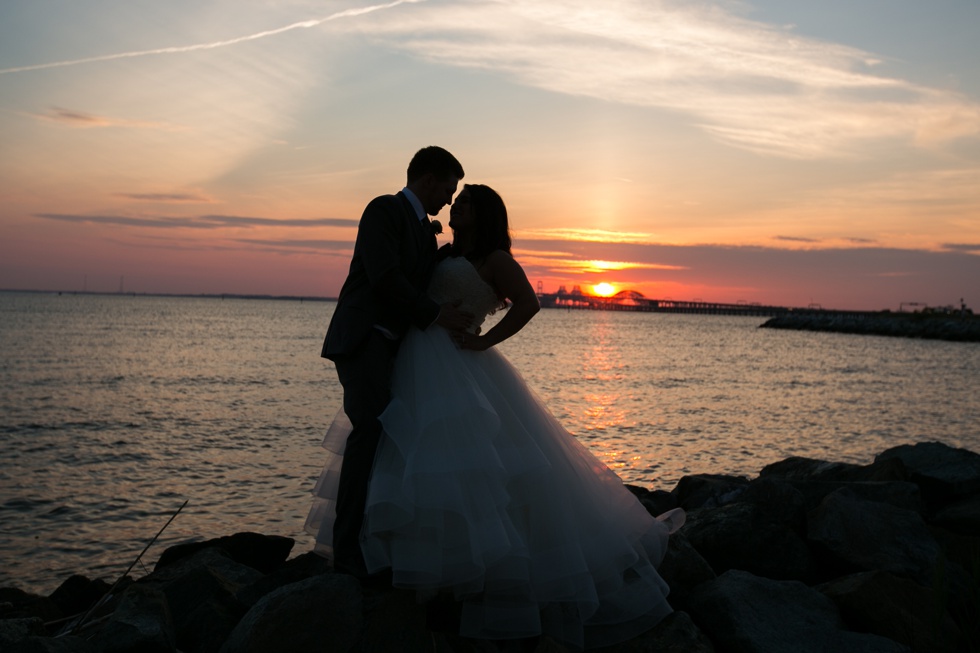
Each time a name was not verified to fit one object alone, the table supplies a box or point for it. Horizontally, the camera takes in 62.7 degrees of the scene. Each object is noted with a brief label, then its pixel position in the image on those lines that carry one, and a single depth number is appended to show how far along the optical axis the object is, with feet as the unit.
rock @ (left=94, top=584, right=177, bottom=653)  14.94
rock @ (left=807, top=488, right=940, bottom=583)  19.76
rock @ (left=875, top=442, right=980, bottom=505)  27.99
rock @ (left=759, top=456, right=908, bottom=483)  28.60
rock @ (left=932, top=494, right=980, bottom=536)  24.85
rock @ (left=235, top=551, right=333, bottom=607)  17.29
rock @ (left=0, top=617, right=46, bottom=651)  13.15
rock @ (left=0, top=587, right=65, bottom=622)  19.57
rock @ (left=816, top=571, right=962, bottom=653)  16.12
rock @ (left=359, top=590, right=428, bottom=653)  13.58
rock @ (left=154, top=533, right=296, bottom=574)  23.15
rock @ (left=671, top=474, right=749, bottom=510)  26.68
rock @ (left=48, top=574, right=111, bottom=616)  22.45
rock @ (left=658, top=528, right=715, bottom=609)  16.88
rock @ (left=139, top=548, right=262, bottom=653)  16.58
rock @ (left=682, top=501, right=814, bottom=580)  19.90
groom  14.84
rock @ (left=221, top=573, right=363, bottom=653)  13.44
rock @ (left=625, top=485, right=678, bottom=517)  28.37
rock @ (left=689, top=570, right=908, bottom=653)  14.97
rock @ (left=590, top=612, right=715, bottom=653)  14.33
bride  13.51
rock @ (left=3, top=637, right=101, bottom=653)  12.62
